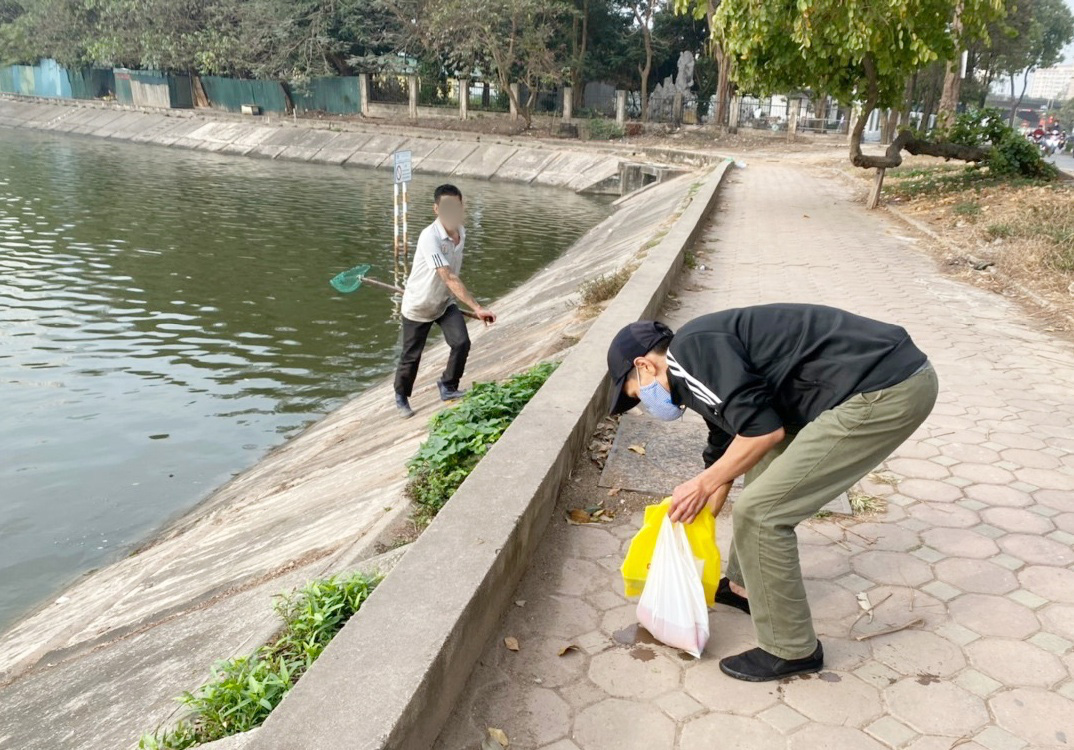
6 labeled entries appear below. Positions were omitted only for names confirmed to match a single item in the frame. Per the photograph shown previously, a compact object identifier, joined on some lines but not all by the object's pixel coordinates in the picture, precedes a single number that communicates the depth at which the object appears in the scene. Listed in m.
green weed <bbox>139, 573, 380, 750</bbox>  2.52
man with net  6.02
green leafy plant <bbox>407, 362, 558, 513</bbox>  4.02
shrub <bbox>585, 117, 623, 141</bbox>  33.22
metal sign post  14.03
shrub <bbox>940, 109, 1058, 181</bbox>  14.51
